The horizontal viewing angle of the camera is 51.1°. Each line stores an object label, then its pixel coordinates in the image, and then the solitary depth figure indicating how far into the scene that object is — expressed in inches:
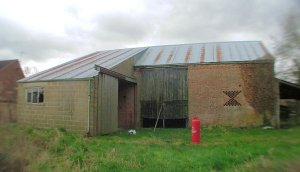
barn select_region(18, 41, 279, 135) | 702.5
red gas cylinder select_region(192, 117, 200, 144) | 525.0
